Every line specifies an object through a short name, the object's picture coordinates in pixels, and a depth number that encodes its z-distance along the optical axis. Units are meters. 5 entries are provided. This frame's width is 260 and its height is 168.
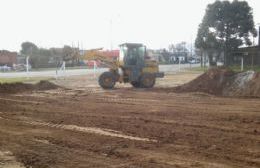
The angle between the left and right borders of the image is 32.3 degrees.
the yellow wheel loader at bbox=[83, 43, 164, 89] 28.03
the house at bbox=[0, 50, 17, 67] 77.19
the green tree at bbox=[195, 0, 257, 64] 57.88
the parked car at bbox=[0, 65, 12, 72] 67.50
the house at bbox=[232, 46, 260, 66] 57.78
